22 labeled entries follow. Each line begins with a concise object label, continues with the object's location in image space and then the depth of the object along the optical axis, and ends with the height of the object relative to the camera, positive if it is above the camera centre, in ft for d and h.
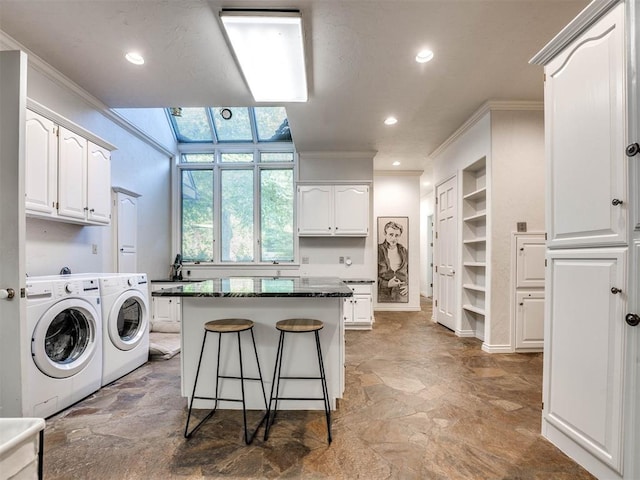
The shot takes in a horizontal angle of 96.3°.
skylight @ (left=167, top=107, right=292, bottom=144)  16.88 +6.93
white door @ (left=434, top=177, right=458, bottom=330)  13.98 -0.54
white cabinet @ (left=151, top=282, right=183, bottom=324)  14.44 -3.58
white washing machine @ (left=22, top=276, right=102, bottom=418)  6.37 -2.62
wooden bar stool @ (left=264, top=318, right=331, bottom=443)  6.08 -2.77
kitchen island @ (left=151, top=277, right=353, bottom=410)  7.10 -2.64
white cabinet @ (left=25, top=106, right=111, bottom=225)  7.34 +1.88
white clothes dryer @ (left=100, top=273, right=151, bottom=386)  8.39 -2.75
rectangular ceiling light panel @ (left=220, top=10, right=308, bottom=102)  6.52 +4.97
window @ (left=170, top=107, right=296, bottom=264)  17.62 +2.88
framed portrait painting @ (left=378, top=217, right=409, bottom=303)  19.39 -1.31
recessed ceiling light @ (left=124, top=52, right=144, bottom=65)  8.15 +5.27
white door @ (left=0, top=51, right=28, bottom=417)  4.80 +0.30
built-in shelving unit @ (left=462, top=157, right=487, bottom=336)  12.88 -0.26
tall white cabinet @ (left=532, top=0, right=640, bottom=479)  4.36 -0.06
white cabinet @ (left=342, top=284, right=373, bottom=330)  14.60 -3.39
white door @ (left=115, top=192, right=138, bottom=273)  12.12 +0.35
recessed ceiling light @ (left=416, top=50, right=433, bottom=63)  7.95 +5.24
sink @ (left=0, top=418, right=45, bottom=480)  2.58 -2.00
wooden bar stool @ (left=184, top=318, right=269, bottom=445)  6.07 -2.58
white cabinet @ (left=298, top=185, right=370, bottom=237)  15.31 +1.69
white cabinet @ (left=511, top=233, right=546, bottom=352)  10.92 -1.54
